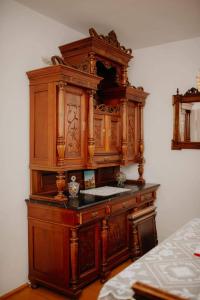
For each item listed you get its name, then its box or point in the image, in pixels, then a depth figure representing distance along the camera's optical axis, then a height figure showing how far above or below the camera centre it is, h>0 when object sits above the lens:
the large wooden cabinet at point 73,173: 2.63 -0.28
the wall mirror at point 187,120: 3.63 +0.34
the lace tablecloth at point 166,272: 1.27 -0.63
